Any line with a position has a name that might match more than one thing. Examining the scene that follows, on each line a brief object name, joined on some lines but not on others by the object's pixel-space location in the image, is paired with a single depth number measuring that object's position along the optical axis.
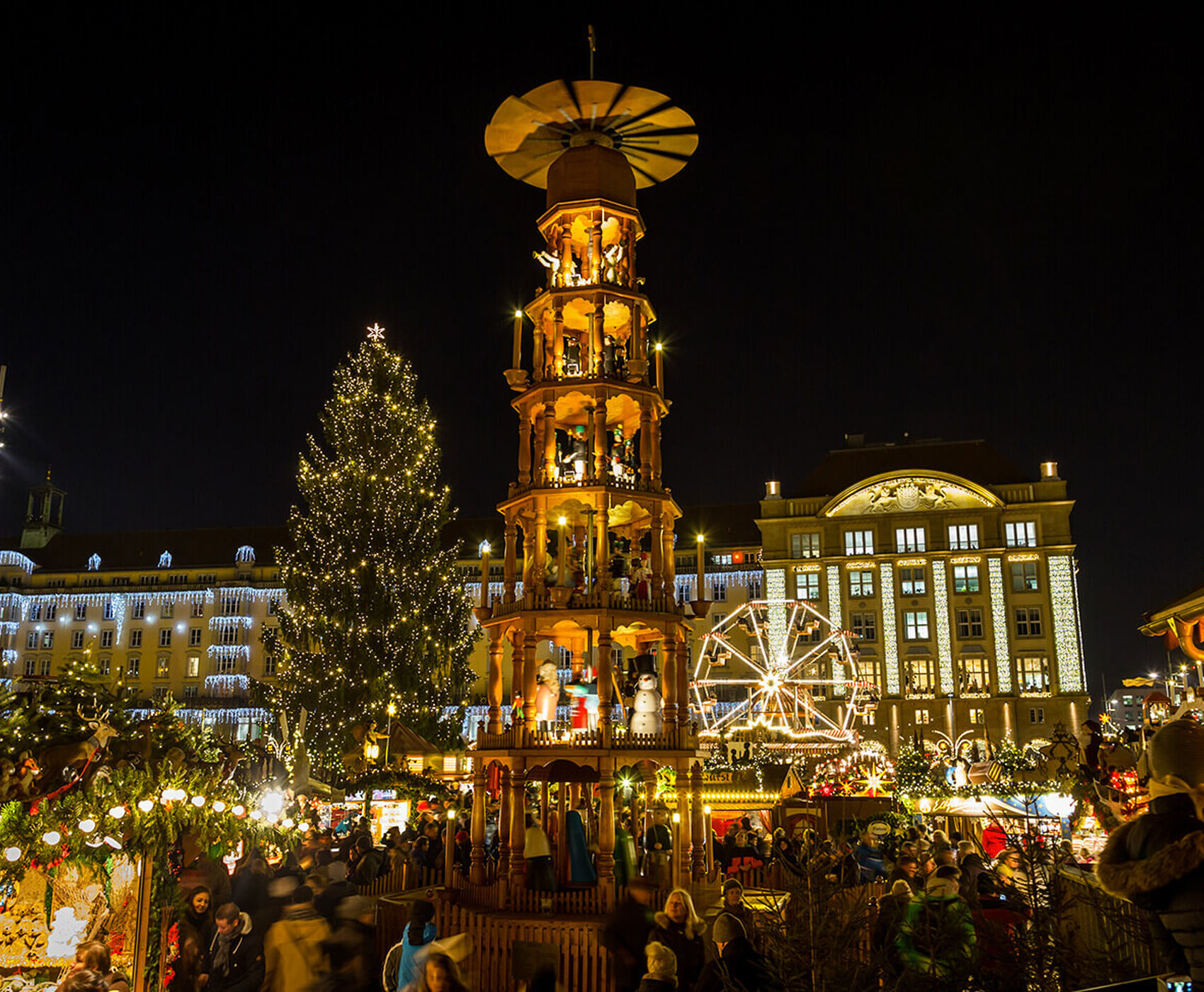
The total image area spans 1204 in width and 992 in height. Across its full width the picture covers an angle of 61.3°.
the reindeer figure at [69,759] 9.66
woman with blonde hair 7.64
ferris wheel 29.84
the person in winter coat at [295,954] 6.90
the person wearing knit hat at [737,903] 9.84
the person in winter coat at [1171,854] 4.36
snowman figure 15.86
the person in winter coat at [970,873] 8.99
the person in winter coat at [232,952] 8.59
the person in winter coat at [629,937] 8.09
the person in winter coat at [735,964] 6.86
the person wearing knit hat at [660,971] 6.93
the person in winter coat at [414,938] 7.79
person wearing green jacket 6.57
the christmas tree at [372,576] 35.44
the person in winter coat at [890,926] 7.13
